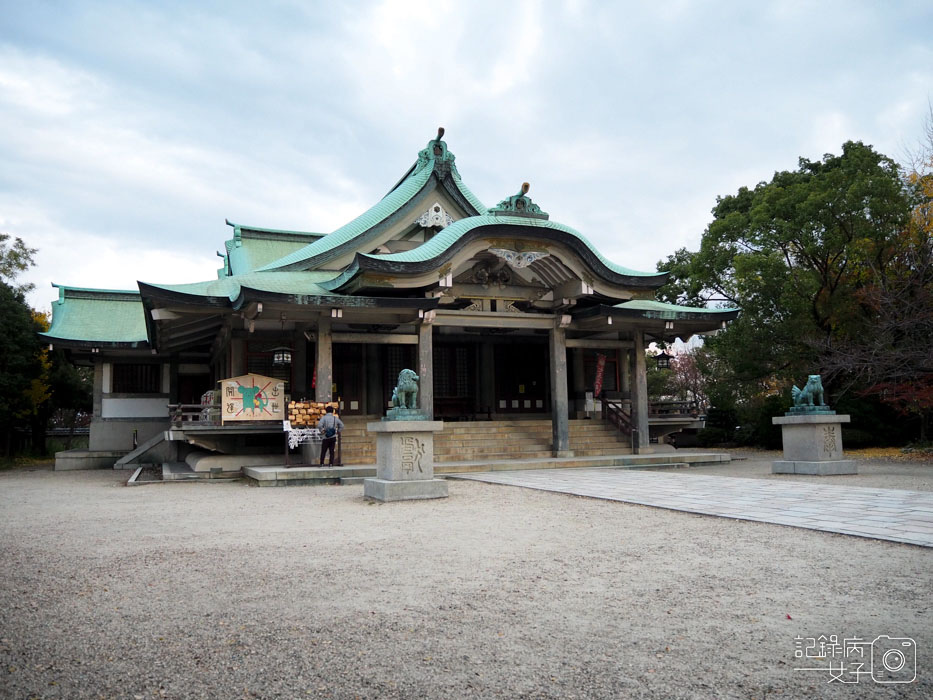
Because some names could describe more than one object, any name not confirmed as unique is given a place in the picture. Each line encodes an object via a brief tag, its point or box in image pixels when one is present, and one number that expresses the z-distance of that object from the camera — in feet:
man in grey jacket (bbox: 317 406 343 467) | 45.93
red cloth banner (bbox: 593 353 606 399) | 65.87
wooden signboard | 49.52
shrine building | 51.83
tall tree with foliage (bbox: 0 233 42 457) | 73.00
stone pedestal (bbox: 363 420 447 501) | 34.14
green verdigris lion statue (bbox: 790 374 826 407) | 44.68
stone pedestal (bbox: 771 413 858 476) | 42.50
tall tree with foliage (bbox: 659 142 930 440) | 68.49
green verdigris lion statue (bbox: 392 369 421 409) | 36.04
